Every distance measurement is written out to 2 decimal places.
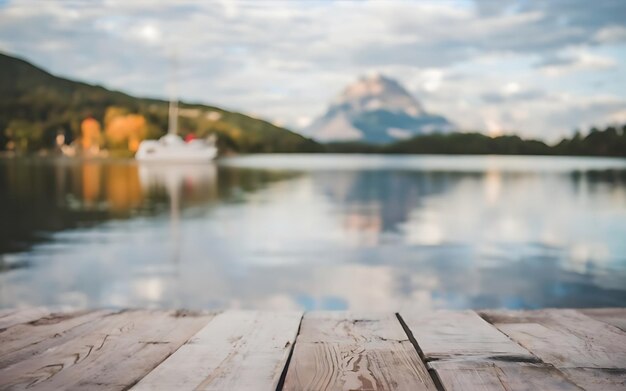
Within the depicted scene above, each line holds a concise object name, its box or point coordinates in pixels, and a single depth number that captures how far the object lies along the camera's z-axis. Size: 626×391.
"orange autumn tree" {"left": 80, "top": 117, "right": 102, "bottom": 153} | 119.38
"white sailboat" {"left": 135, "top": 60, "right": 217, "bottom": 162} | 114.75
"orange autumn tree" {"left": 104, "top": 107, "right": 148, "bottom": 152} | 120.75
